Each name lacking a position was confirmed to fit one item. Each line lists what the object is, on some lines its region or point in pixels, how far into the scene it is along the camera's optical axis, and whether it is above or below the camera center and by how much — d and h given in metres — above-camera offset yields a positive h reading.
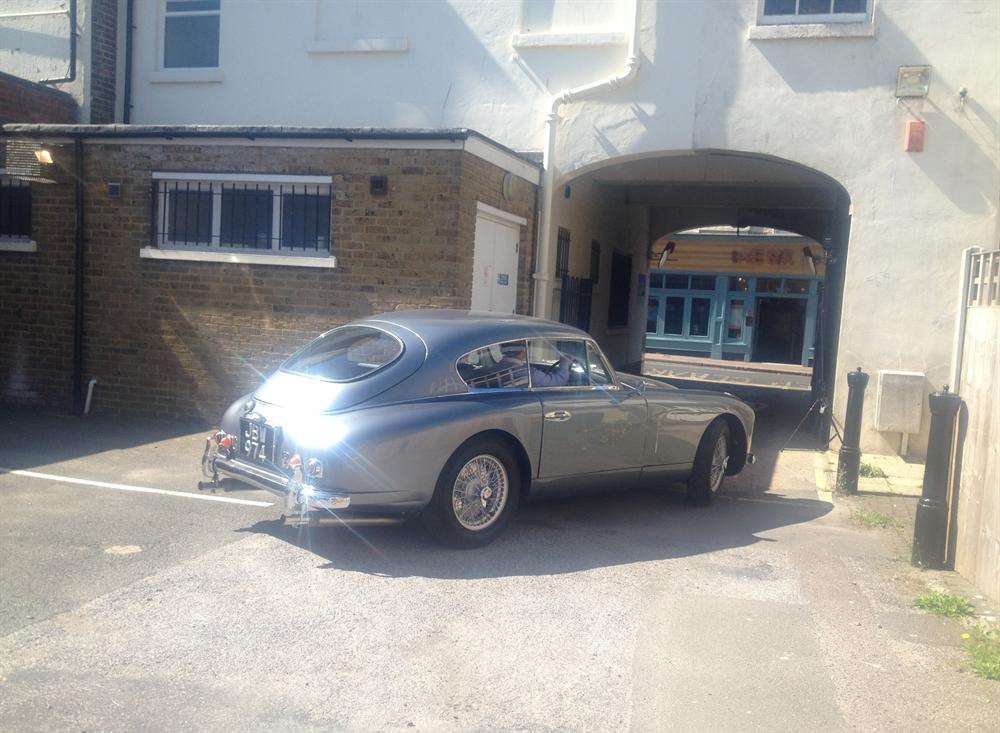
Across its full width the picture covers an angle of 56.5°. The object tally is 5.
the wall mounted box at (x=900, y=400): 10.12 -0.87
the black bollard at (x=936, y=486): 6.05 -1.06
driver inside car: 6.48 -0.50
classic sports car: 5.55 -0.85
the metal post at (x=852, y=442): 8.44 -1.13
